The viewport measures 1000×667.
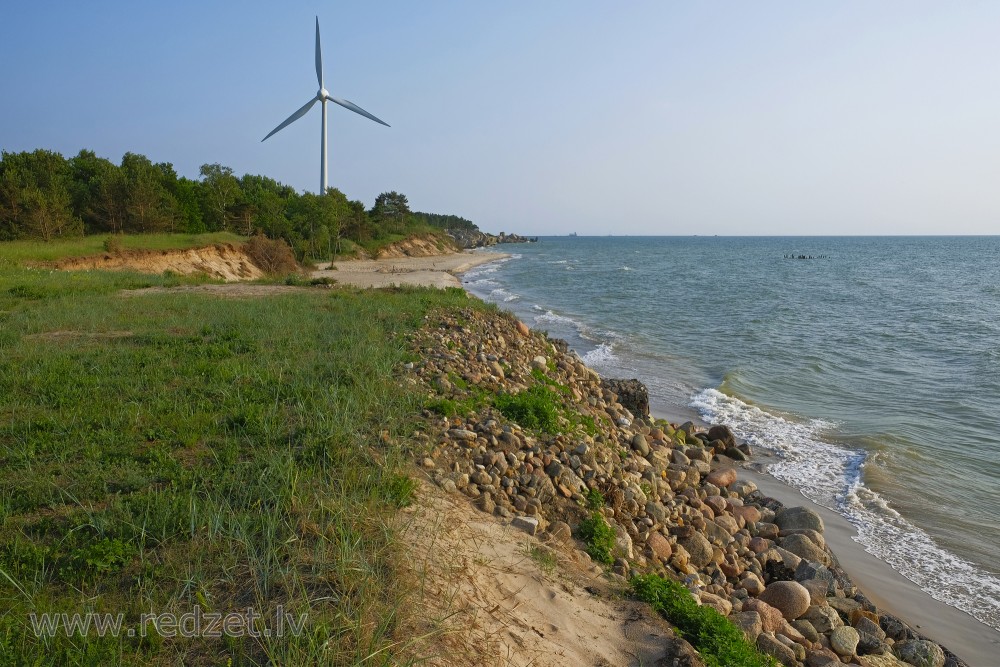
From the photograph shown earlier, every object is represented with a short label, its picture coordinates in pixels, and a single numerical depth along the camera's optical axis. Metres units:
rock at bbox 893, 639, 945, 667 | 6.56
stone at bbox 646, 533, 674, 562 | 7.21
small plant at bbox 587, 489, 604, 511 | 7.32
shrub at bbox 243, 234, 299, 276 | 43.16
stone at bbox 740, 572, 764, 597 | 7.27
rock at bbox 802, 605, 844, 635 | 6.76
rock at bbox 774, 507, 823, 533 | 9.23
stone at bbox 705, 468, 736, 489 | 10.55
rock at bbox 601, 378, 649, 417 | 13.59
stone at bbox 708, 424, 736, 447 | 12.89
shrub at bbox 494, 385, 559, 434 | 8.73
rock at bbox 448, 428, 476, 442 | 7.50
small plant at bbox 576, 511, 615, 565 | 6.34
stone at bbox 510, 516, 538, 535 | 6.26
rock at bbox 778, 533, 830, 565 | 8.45
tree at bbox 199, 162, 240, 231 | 52.16
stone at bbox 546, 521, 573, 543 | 6.42
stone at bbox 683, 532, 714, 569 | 7.52
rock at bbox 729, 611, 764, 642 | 6.04
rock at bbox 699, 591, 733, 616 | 6.18
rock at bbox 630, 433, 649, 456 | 10.46
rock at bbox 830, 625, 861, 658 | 6.42
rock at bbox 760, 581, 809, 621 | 6.89
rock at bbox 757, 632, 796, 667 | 5.84
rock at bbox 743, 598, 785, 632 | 6.41
